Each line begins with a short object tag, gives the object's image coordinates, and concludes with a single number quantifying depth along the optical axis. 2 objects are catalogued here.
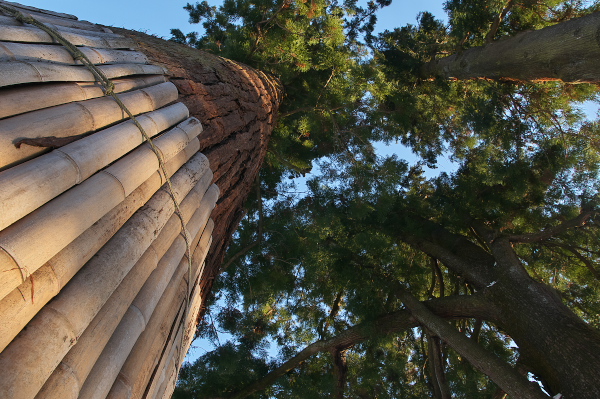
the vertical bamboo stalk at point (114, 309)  1.09
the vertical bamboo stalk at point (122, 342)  1.23
